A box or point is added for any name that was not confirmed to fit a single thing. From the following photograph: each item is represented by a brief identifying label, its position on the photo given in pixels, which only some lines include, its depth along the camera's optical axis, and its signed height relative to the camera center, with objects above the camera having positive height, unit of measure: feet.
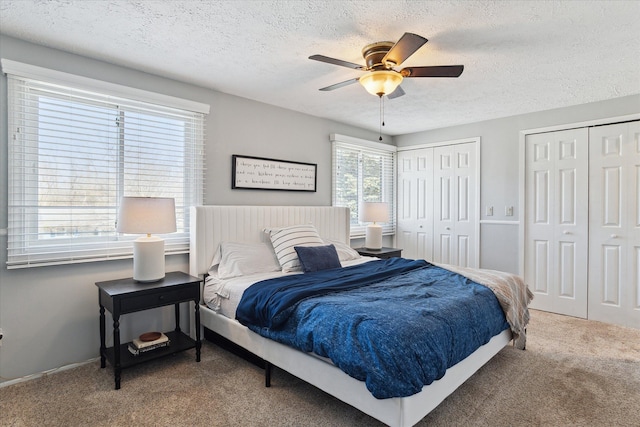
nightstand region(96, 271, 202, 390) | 7.90 -2.12
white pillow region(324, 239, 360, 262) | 12.76 -1.38
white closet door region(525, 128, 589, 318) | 12.77 -0.15
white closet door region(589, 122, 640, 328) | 11.76 -0.26
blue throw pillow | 10.49 -1.35
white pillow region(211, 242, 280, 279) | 10.06 -1.38
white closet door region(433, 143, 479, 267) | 15.44 +0.47
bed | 6.00 -2.72
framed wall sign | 12.05 +1.48
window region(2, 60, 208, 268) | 8.07 +1.25
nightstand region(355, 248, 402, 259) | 14.56 -1.59
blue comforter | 5.56 -1.98
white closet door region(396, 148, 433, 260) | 16.96 +0.59
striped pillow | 10.73 -0.88
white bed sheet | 8.96 -2.04
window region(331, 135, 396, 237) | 15.58 +1.86
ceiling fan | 7.30 +3.21
